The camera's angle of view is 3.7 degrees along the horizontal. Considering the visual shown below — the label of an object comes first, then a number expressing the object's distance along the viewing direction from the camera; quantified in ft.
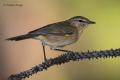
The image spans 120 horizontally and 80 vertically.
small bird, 8.08
